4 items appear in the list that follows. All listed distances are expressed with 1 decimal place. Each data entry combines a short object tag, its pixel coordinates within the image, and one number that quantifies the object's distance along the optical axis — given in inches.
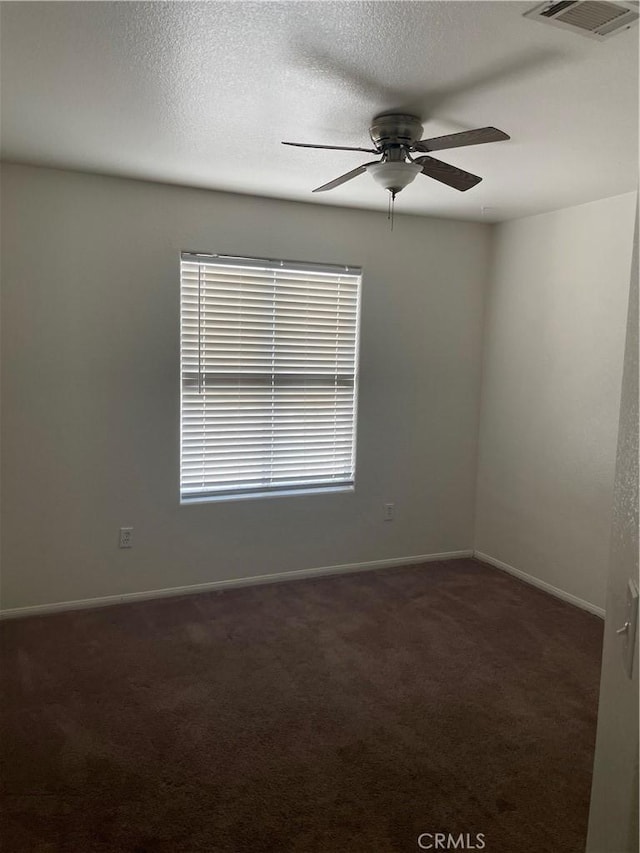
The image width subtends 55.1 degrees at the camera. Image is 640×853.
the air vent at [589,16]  65.9
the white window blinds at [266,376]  156.9
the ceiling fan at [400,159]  96.9
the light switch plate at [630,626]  43.8
